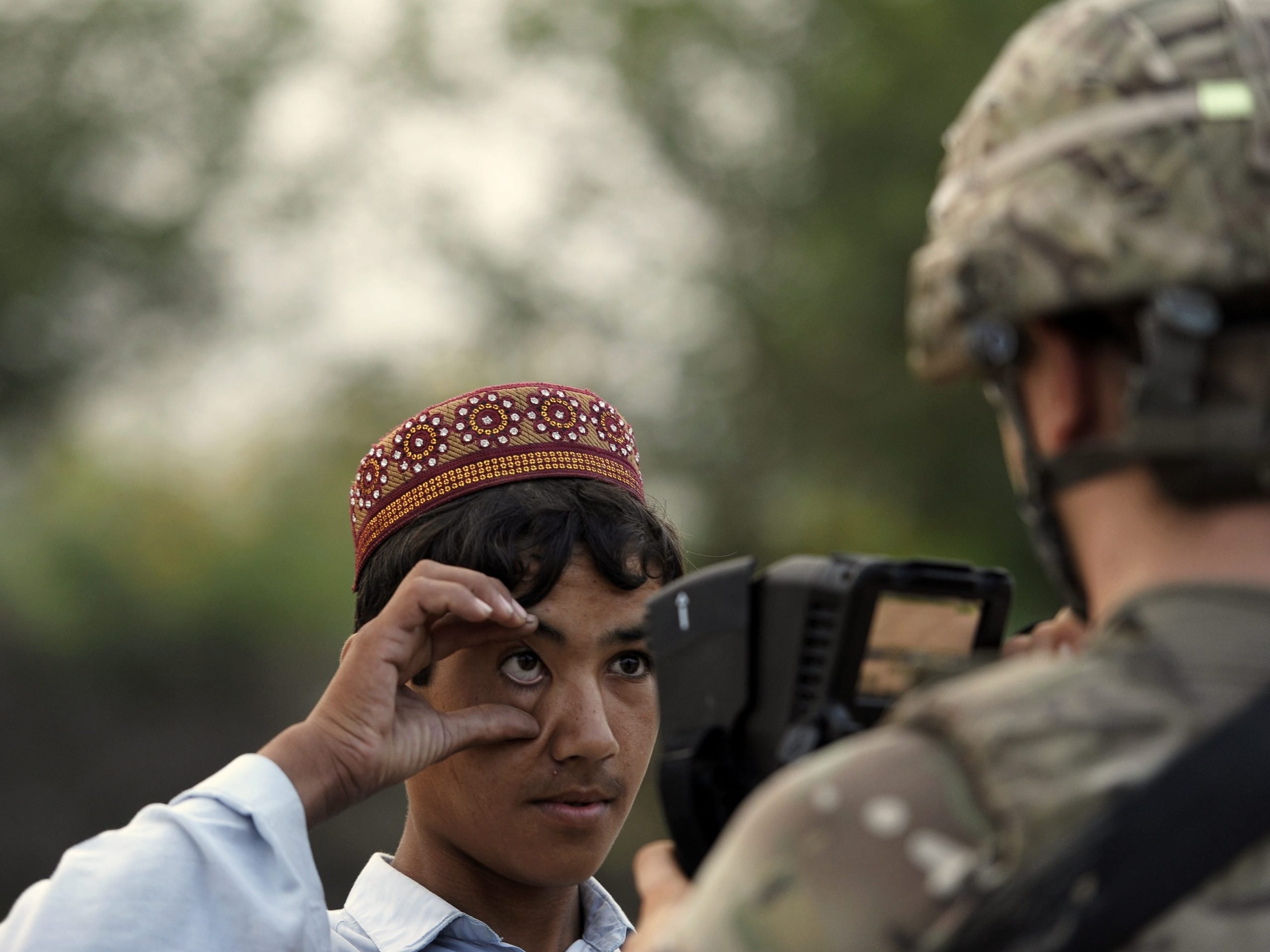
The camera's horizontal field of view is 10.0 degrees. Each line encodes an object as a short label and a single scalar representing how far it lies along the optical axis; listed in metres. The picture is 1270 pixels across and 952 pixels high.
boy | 3.55
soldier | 3.21
